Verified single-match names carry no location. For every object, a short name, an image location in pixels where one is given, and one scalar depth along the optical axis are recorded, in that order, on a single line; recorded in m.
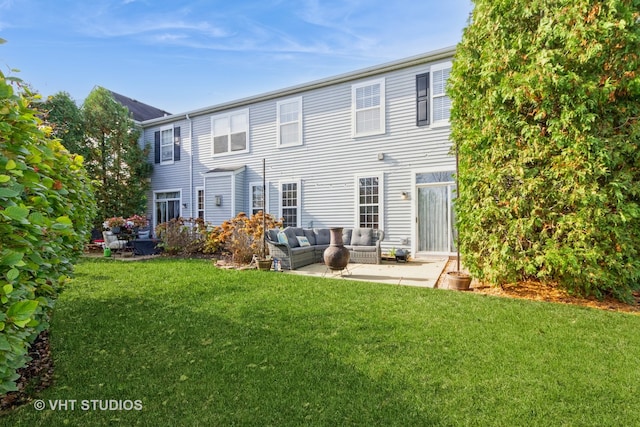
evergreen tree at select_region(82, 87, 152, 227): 13.48
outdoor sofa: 7.82
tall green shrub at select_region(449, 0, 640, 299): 4.43
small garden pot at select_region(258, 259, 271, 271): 7.46
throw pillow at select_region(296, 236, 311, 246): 8.60
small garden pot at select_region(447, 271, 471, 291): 5.51
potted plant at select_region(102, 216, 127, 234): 9.94
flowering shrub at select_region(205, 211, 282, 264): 8.28
